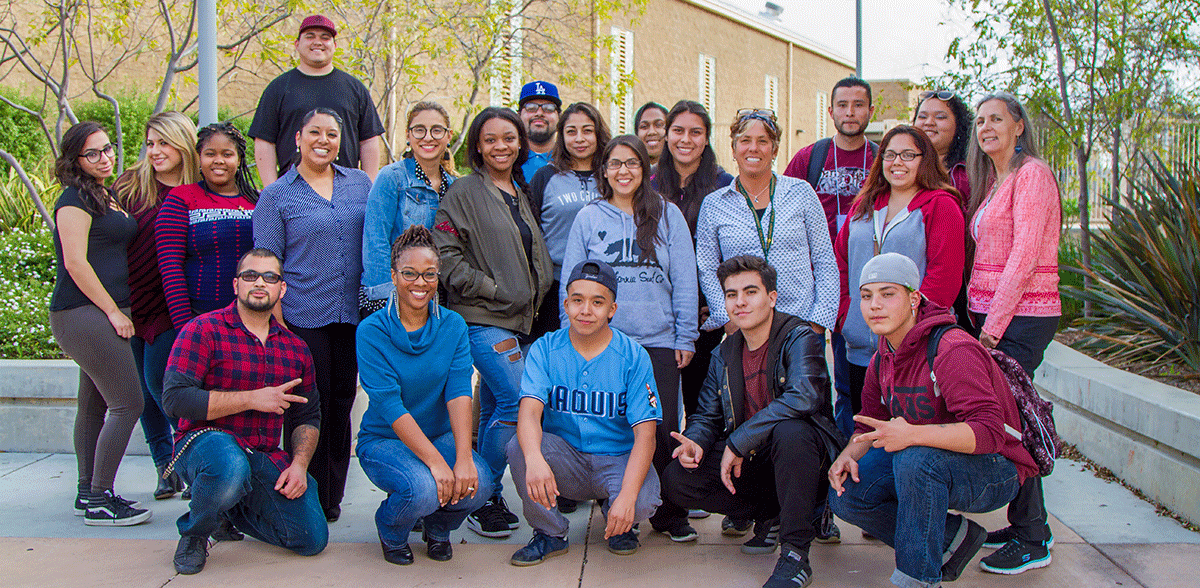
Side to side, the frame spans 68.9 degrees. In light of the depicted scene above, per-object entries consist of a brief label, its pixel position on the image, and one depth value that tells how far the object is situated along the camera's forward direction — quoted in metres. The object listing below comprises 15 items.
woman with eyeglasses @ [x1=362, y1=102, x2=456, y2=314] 3.77
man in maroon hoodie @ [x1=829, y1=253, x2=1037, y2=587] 2.97
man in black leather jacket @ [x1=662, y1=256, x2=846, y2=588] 3.33
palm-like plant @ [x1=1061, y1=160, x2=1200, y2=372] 5.12
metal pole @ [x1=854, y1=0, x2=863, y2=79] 14.08
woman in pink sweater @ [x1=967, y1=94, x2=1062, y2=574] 3.33
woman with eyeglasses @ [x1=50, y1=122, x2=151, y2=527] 3.83
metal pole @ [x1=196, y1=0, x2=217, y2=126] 5.37
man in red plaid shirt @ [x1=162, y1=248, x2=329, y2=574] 3.35
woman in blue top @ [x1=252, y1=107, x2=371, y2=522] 3.77
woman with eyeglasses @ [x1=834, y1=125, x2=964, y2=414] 3.69
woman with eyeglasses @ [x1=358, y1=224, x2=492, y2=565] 3.45
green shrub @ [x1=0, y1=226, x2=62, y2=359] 5.80
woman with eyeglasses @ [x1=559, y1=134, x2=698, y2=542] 3.78
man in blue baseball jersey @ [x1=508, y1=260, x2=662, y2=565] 3.45
